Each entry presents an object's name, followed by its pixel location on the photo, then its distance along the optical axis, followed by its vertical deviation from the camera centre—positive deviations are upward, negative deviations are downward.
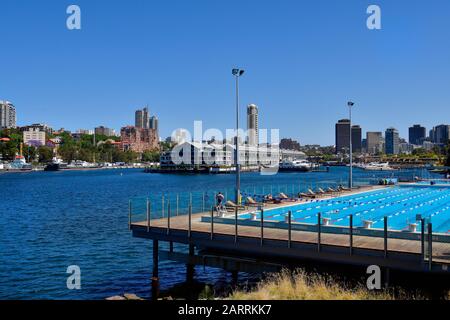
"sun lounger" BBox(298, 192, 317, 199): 31.38 -2.65
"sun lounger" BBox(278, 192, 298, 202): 29.25 -2.66
